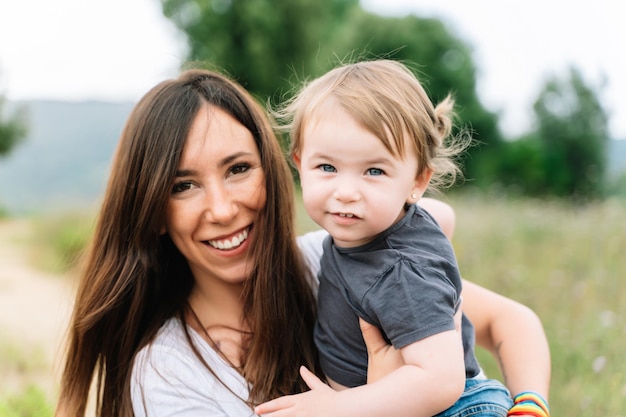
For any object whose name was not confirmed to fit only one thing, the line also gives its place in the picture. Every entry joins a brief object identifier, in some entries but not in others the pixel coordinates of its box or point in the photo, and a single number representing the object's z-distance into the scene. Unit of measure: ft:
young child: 5.36
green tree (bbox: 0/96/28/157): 63.12
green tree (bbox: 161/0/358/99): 60.90
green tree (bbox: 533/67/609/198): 69.41
